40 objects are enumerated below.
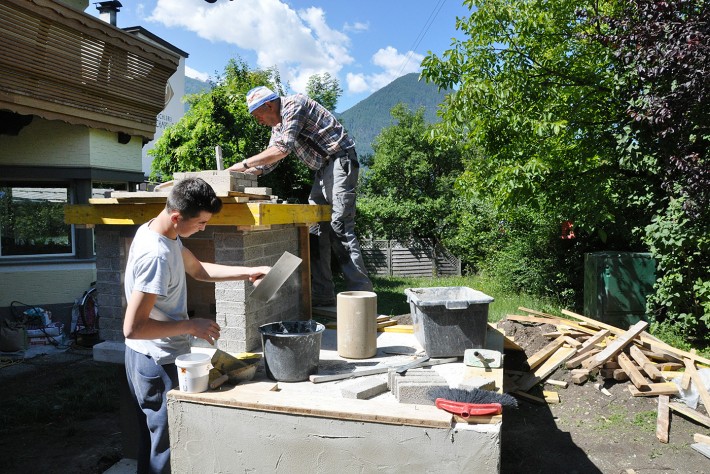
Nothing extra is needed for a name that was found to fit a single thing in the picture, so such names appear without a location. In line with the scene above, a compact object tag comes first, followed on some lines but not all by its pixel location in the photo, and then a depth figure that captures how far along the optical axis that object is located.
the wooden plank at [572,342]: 7.09
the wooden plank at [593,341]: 6.91
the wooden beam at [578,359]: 6.69
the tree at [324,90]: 17.72
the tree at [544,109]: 8.10
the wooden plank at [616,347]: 6.36
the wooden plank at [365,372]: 3.79
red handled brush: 2.95
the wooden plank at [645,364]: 6.15
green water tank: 8.43
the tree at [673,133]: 6.19
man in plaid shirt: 5.39
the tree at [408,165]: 25.67
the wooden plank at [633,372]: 5.98
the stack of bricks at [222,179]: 4.42
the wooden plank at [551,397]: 6.14
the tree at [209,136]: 11.24
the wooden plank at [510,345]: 6.55
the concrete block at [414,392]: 3.32
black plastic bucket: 3.72
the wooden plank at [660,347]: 6.47
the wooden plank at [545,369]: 6.41
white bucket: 3.23
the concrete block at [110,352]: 4.94
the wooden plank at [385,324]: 5.51
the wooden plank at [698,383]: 5.50
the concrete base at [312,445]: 2.87
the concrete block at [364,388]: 3.40
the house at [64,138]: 8.27
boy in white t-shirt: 2.97
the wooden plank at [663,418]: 5.15
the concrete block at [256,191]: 4.73
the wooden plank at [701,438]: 4.96
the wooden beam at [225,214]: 4.31
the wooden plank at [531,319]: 8.29
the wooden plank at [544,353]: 6.74
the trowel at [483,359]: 3.84
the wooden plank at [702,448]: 4.80
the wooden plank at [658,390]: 5.89
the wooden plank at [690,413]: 5.33
